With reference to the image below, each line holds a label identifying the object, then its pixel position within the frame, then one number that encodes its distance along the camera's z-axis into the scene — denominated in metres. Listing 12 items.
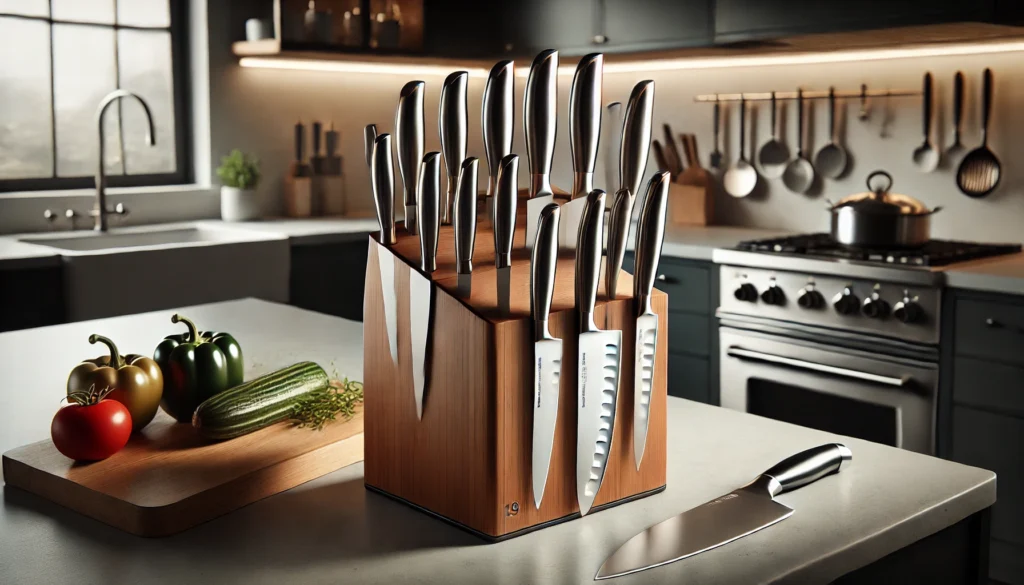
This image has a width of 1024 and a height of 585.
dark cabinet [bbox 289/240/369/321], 3.61
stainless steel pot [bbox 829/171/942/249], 2.91
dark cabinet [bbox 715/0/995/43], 2.81
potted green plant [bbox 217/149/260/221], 3.97
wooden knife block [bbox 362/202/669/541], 0.92
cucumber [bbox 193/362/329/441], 1.14
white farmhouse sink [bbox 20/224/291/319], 3.02
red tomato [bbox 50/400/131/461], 1.06
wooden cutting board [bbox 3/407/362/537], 0.98
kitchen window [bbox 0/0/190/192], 3.62
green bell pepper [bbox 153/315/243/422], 1.23
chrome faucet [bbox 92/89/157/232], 3.53
